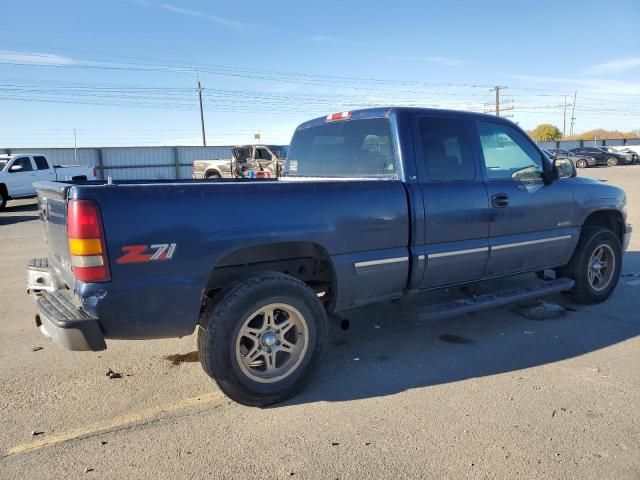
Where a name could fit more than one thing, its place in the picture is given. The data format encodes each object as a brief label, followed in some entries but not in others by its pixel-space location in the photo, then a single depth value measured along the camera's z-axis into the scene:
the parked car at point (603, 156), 39.81
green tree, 89.09
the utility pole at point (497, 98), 64.56
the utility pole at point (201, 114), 51.54
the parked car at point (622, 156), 40.00
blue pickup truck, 2.84
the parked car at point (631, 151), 41.16
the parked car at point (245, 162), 21.03
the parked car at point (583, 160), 39.09
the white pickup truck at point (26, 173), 17.27
